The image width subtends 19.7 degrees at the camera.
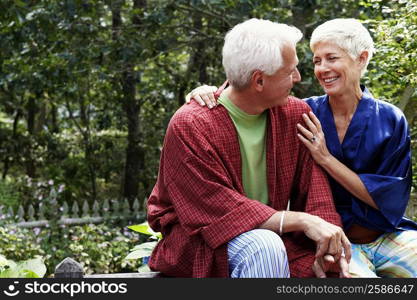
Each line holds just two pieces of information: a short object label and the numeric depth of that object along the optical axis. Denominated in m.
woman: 5.13
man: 4.71
